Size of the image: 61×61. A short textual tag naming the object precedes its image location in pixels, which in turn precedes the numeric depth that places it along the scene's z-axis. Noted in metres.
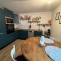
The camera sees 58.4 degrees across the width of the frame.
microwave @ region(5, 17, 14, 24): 3.12
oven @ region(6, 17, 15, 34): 3.13
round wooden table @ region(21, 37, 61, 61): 0.91
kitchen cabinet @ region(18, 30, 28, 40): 4.12
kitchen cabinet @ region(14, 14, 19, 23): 4.15
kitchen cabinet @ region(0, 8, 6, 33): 2.67
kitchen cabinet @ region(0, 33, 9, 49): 2.68
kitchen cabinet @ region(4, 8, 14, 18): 2.96
